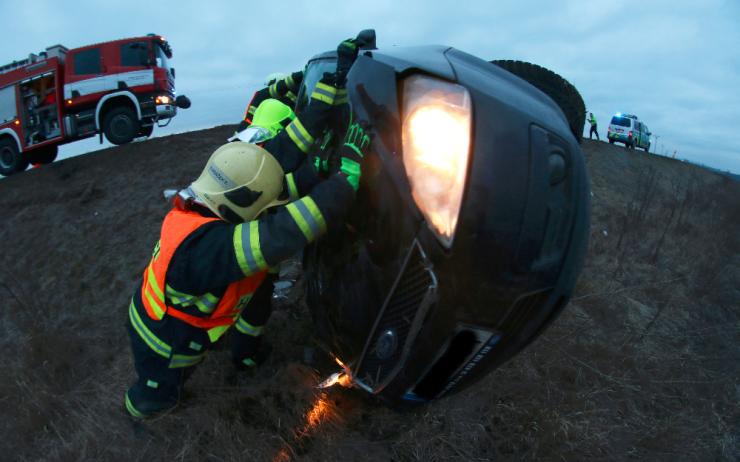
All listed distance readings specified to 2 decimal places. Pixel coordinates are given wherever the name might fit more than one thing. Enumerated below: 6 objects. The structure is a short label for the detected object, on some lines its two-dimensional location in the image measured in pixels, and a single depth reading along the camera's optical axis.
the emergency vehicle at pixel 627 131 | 21.41
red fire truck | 11.09
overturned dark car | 1.23
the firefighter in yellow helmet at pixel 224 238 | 1.72
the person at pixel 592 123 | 21.47
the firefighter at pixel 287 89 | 4.36
